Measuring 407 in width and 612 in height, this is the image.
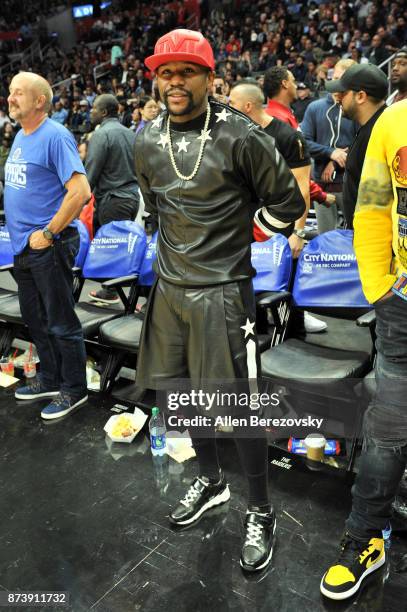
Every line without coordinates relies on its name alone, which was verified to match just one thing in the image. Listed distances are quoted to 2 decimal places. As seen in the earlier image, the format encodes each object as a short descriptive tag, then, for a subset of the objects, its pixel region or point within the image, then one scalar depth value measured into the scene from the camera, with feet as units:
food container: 9.15
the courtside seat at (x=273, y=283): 9.68
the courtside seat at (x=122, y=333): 9.85
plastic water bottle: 8.62
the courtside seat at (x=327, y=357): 8.09
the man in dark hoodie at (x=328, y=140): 14.83
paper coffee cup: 8.26
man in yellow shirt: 5.39
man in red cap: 5.82
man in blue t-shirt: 8.95
